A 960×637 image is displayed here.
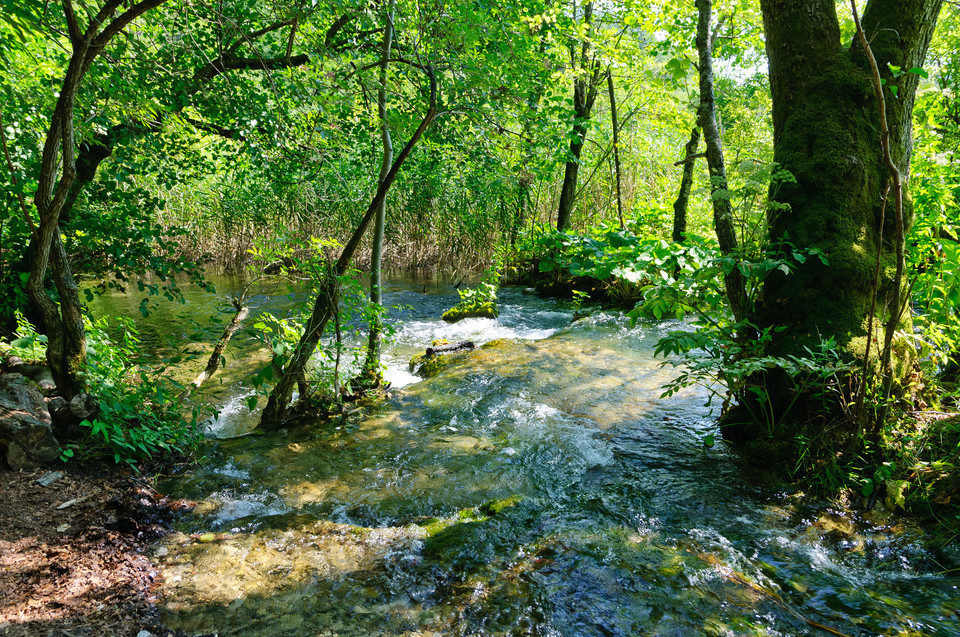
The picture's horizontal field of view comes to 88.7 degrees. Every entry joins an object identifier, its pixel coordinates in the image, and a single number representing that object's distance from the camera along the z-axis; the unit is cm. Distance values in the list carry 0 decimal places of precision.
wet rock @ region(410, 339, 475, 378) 671
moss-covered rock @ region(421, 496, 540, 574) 260
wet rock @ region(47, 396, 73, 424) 314
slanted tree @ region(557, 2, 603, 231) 1151
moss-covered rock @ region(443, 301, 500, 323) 980
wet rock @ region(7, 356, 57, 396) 377
